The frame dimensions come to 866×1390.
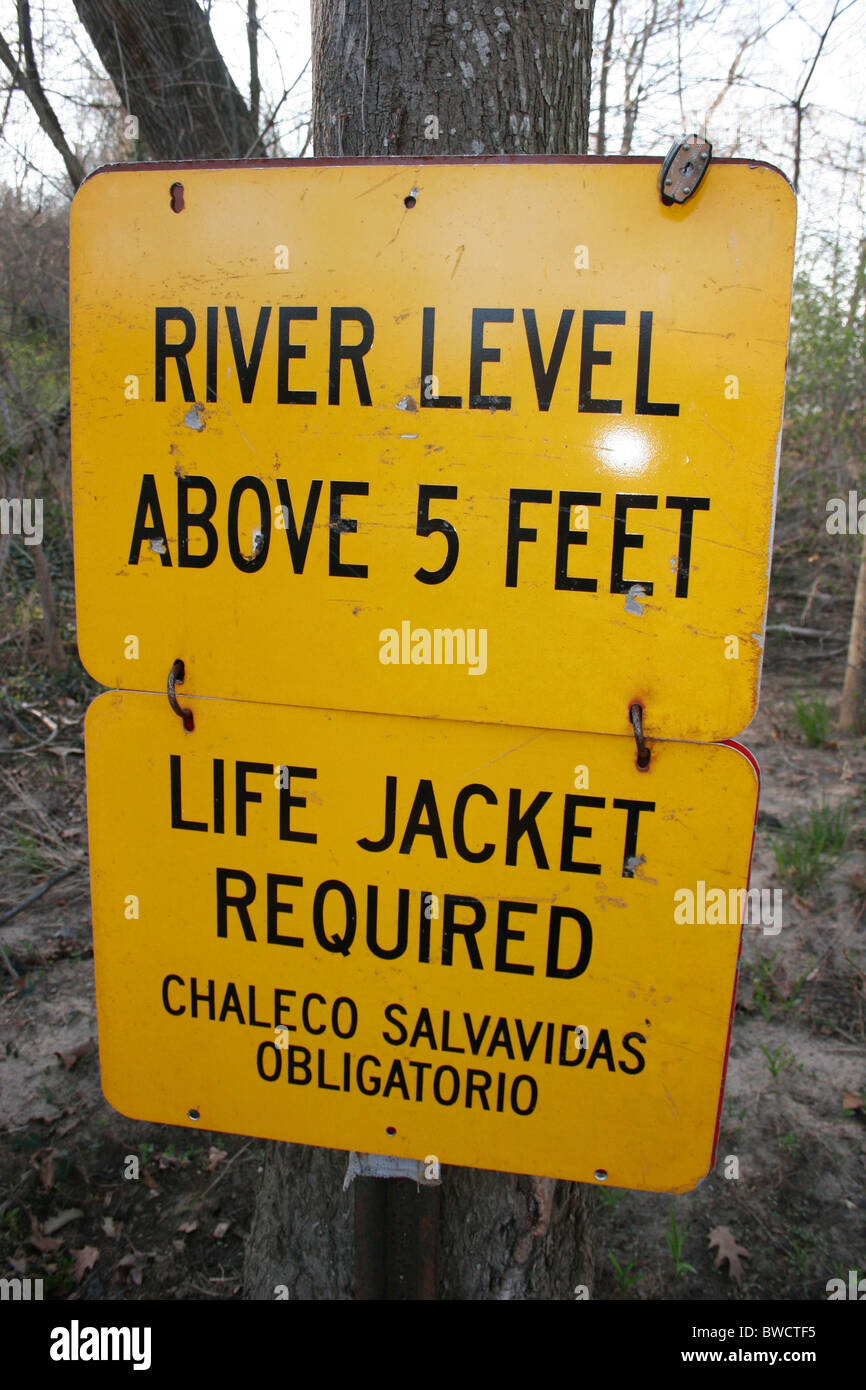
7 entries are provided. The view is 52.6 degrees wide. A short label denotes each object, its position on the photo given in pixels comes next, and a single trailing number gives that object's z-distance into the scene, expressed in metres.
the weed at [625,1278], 2.35
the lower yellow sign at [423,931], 1.17
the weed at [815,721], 5.32
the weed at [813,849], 4.02
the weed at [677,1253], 2.37
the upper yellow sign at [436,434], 1.09
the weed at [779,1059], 2.93
